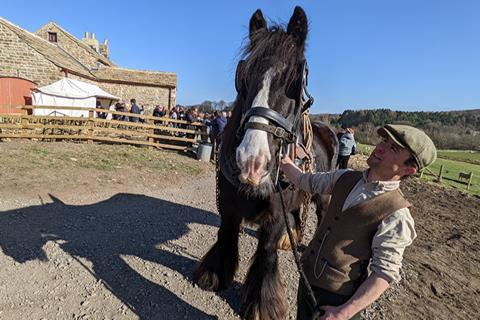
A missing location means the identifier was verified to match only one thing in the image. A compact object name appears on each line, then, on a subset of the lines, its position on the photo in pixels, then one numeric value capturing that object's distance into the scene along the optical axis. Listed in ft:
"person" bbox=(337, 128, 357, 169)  34.14
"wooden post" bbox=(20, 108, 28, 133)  38.15
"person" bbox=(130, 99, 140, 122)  47.93
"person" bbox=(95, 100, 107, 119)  52.90
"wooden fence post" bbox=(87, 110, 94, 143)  39.47
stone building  53.31
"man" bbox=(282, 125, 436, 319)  4.94
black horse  6.66
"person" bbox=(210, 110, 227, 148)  37.37
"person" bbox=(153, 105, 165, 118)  49.64
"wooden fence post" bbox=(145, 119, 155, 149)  41.35
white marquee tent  48.66
